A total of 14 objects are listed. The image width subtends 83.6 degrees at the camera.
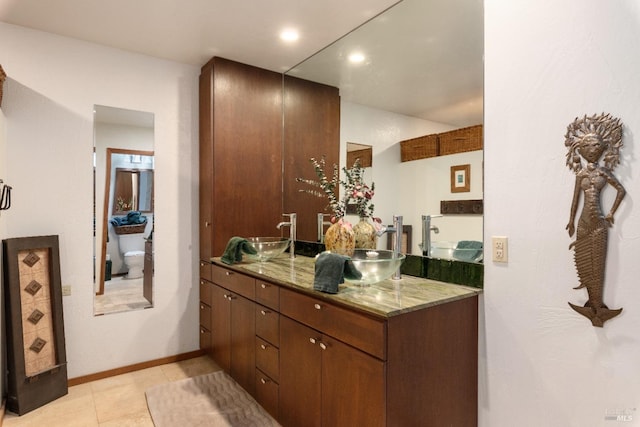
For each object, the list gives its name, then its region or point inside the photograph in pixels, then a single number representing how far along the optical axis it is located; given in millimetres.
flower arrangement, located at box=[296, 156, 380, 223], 2385
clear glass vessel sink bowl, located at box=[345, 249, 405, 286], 1779
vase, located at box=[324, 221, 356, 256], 2264
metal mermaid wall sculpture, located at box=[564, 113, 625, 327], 1351
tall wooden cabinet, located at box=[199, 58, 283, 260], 3041
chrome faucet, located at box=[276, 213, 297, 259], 2941
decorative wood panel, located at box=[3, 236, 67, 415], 2348
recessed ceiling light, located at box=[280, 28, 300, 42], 2621
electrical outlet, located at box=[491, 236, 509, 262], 1699
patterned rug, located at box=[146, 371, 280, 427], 2282
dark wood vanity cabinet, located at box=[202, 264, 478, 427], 1461
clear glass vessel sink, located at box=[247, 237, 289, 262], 2809
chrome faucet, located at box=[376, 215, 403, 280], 2070
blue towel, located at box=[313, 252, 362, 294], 1740
